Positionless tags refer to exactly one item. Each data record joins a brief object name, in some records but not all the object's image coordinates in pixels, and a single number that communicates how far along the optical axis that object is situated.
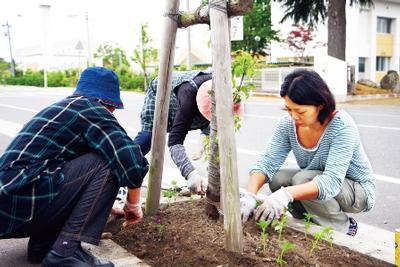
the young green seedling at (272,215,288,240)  2.29
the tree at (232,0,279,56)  23.80
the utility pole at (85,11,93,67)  31.33
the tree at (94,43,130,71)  41.04
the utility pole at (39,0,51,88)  35.19
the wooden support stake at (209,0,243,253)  2.16
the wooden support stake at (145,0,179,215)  2.73
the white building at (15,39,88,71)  71.62
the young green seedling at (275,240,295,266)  2.10
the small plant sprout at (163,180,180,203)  3.30
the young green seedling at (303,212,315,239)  2.42
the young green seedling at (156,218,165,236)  2.66
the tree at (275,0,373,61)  17.28
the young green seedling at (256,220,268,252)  2.25
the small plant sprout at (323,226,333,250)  2.37
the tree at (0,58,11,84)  45.17
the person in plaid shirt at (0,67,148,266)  2.07
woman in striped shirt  2.49
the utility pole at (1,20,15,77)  52.28
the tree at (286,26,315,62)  23.03
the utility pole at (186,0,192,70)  15.92
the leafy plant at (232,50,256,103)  2.55
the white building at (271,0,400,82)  24.83
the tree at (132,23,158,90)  25.52
